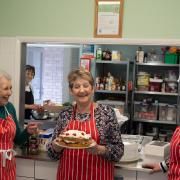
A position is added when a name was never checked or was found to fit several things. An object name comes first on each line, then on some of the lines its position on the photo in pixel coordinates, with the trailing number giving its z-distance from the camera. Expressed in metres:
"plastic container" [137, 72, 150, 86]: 4.63
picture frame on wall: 2.19
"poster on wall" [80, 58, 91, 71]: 4.34
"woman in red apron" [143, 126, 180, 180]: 1.65
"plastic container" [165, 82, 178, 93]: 4.55
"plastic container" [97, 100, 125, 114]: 4.33
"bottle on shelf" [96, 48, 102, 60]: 4.53
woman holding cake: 1.77
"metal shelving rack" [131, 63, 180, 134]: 4.51
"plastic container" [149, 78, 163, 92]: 4.59
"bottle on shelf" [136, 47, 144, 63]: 4.59
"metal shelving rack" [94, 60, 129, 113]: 4.55
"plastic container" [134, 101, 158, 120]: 4.65
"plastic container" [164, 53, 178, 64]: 4.48
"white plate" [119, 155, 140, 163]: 2.15
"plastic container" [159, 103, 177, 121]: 4.55
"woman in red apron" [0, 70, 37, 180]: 1.88
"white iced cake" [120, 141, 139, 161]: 2.15
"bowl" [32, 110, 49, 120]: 3.19
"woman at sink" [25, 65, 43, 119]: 3.21
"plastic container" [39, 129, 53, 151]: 2.39
